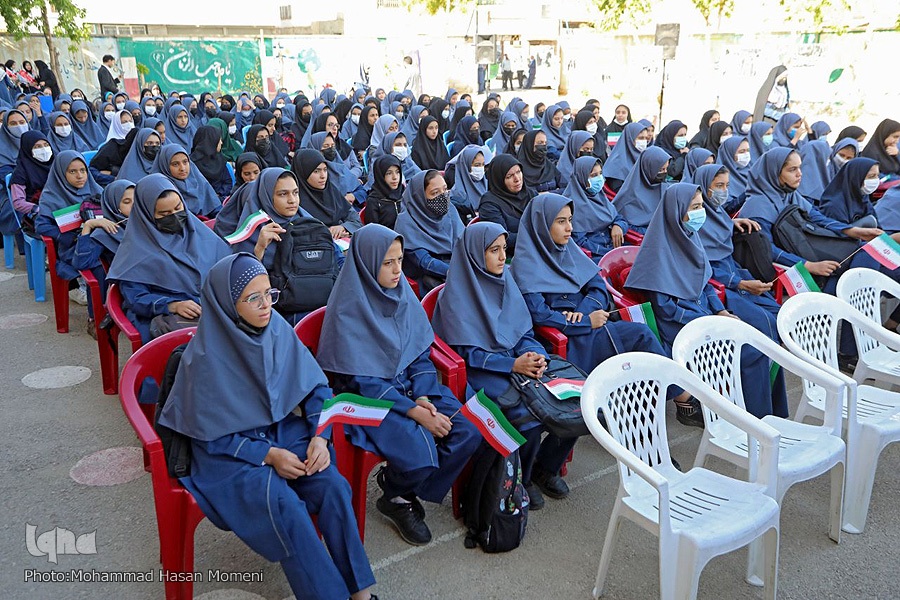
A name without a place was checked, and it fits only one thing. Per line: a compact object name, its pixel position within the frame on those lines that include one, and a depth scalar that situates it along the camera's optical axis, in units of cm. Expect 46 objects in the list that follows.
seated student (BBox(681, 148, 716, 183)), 616
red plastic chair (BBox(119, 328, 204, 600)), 221
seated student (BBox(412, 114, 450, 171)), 847
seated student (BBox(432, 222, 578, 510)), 300
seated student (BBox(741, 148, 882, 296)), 462
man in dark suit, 1417
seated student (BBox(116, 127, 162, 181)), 598
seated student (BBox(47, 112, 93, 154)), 730
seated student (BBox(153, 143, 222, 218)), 508
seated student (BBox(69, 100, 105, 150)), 874
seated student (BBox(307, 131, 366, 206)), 640
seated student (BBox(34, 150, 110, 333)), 481
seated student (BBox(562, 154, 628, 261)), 534
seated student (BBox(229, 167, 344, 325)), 359
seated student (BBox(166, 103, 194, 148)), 881
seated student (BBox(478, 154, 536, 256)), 512
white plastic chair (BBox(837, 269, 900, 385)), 323
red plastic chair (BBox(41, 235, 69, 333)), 474
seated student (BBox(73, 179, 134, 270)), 420
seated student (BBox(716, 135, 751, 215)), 597
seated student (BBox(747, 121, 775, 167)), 749
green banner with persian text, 1777
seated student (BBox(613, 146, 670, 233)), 557
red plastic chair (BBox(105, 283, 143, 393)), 333
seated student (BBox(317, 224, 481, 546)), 263
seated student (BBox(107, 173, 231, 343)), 350
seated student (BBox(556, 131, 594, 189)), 712
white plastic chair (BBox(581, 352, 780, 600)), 211
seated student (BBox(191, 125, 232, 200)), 667
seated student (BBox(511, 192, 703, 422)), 342
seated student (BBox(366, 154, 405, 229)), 543
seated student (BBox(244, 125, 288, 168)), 739
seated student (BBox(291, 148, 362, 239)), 492
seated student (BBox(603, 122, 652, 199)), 720
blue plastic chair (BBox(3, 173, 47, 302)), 532
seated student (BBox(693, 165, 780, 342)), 404
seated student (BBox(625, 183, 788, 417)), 375
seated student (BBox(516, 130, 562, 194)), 668
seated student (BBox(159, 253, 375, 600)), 218
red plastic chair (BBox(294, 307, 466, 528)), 261
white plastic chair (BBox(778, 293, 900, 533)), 273
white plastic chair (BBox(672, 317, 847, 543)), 252
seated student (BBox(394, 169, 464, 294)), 452
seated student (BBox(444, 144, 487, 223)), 615
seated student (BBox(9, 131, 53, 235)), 575
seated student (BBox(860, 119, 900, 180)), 630
